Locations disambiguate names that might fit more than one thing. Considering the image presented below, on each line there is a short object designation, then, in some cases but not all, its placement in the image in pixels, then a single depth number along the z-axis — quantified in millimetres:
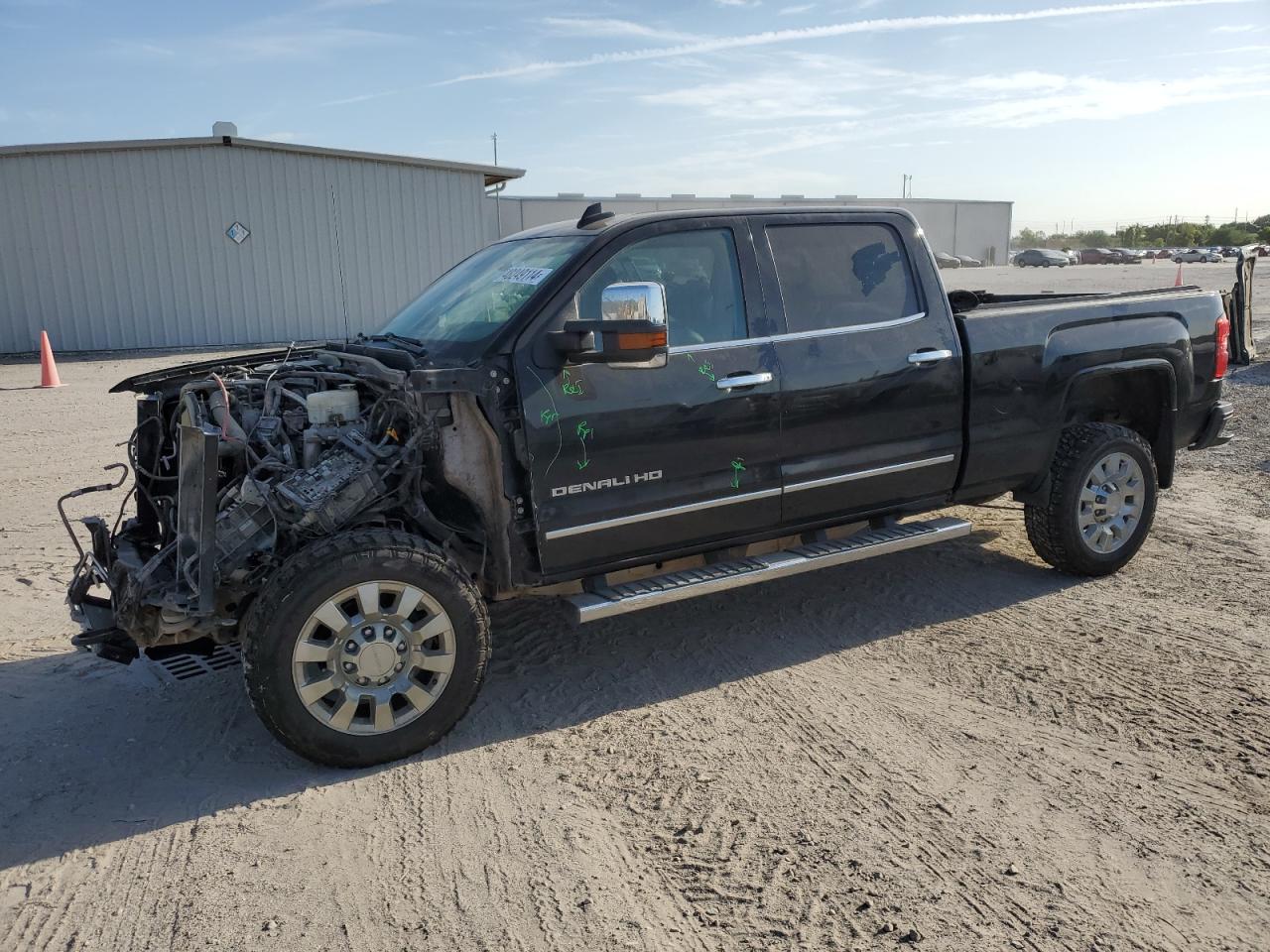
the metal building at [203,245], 18609
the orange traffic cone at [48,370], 14273
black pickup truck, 3713
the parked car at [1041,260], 57562
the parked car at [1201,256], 57688
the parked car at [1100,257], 63438
